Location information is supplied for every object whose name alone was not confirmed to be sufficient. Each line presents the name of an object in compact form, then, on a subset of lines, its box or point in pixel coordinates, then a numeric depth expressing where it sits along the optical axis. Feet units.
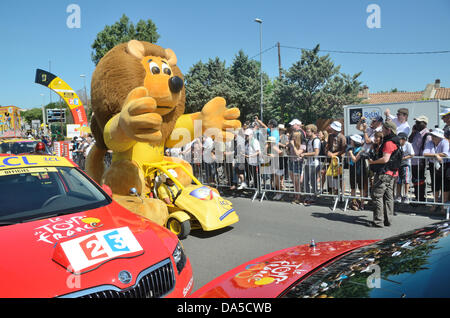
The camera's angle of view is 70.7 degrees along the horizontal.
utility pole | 128.47
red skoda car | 7.17
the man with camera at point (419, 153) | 22.04
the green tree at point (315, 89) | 108.88
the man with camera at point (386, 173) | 18.15
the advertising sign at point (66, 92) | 71.51
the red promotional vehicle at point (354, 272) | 5.19
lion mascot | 16.20
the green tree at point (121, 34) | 79.71
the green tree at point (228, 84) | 114.32
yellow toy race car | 17.88
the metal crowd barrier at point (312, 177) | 22.04
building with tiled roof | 142.82
